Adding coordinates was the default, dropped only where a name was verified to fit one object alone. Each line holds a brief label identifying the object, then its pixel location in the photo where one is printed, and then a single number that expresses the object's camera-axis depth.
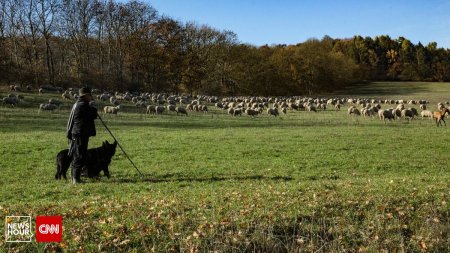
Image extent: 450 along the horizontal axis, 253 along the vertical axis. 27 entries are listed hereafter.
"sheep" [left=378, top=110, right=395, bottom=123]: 42.31
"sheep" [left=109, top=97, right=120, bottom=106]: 49.97
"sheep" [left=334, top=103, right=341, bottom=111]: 60.30
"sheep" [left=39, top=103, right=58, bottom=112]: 40.88
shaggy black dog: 13.83
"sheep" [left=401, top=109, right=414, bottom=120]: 43.72
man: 12.88
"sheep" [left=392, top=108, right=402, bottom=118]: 44.48
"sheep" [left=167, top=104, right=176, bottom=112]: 47.80
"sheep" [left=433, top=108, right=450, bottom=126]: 37.88
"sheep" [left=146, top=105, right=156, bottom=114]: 45.44
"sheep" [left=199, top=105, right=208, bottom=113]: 50.56
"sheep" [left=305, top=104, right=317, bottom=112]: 56.81
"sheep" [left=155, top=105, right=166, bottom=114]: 45.43
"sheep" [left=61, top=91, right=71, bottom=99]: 51.44
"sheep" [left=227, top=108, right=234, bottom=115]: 47.84
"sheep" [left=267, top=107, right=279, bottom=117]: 47.56
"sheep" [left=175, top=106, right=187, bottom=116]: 45.88
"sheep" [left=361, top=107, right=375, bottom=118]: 47.00
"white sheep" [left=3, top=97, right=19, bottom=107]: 41.91
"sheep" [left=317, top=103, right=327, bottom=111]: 60.99
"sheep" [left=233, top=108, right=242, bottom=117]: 46.94
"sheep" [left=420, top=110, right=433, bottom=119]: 43.59
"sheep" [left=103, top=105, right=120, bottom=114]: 41.78
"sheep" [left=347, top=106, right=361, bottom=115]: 47.62
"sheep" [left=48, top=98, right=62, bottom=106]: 44.96
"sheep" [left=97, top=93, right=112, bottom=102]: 53.81
